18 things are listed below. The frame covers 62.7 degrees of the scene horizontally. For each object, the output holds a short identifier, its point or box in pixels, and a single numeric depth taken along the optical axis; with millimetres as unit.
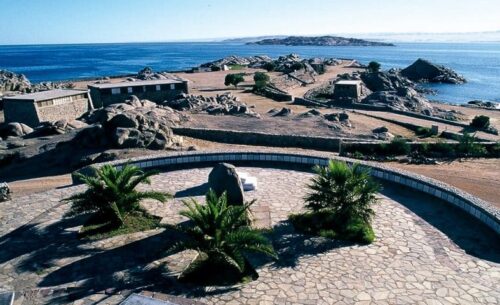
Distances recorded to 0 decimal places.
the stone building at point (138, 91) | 41250
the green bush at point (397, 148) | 22062
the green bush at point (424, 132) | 31297
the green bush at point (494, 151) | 22719
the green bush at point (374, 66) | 78812
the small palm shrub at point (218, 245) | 9242
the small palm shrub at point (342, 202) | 11469
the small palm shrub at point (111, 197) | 11695
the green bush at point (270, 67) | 85000
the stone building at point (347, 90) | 51812
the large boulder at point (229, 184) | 12312
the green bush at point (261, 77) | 59241
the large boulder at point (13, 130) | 31344
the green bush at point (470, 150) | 22484
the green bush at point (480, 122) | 36281
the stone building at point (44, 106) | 35406
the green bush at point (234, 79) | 60031
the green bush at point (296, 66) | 78562
